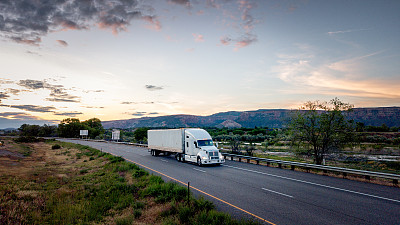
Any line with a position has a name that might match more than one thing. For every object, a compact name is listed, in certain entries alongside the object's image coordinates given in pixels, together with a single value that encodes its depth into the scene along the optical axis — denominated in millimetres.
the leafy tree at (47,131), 157638
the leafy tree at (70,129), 144875
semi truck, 23047
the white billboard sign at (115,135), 72581
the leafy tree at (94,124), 156200
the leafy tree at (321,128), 22359
